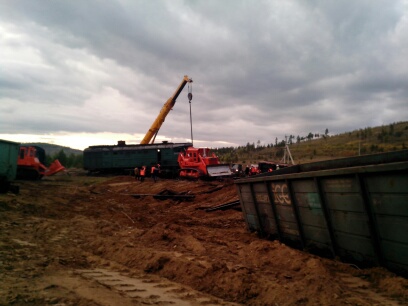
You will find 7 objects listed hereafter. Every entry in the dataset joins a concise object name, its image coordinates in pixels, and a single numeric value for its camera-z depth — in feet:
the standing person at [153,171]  97.27
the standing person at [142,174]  94.94
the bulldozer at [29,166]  91.74
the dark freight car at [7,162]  50.03
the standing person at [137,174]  102.82
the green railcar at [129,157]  119.65
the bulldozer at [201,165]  75.41
